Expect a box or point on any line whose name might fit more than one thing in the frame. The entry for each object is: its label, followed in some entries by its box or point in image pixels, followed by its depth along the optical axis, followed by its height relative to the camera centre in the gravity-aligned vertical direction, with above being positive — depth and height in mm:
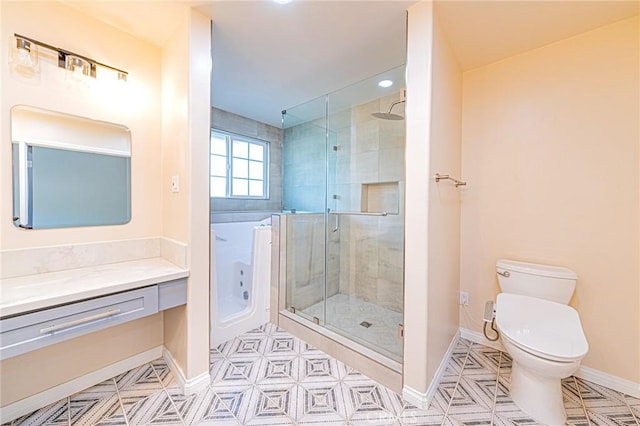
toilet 1356 -706
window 3273 +556
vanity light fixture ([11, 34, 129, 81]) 1390 +849
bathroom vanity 1102 -455
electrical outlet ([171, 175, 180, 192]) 1679 +157
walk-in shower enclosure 2473 -44
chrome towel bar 1574 +205
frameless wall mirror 1441 +222
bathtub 2344 -660
